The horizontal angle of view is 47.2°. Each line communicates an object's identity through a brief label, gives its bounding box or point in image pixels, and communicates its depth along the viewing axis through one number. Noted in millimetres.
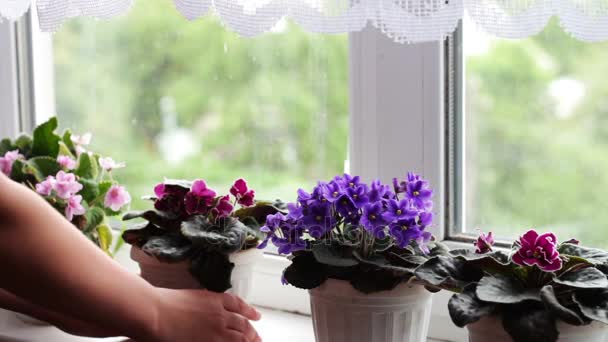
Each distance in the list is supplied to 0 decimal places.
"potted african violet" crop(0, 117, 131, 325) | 1303
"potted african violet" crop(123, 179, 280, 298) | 1062
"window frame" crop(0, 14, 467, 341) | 1183
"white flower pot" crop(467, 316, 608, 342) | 783
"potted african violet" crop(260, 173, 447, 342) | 925
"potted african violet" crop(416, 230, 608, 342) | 762
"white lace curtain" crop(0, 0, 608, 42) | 854
